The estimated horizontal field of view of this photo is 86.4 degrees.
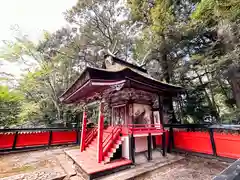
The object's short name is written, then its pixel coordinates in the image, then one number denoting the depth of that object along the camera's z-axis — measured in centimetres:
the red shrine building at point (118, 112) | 369
